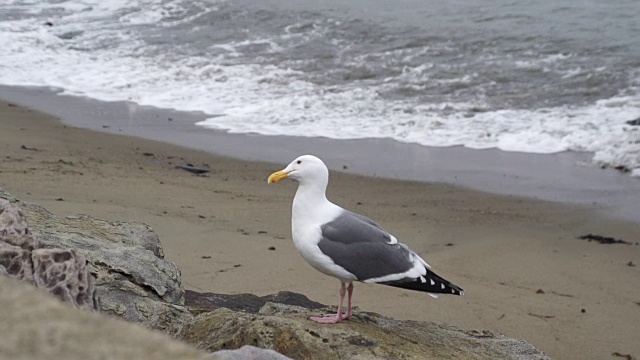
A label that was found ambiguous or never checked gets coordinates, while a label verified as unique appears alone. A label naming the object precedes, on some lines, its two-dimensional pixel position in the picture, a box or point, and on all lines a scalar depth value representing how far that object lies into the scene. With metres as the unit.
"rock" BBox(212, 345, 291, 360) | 5.14
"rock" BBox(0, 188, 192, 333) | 7.12
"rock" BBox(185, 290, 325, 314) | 9.05
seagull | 8.31
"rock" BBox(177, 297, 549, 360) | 6.43
